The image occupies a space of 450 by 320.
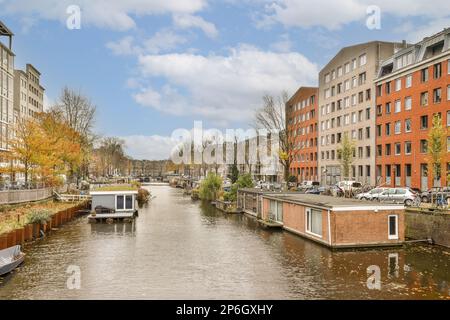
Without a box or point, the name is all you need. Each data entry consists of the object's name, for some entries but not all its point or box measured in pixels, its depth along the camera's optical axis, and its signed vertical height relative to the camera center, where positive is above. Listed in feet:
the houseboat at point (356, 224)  100.32 -12.53
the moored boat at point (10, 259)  75.05 -16.04
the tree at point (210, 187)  260.62 -9.75
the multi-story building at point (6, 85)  236.96 +48.47
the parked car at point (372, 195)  147.20 -8.10
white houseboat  163.43 -12.47
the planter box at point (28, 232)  109.29 -15.68
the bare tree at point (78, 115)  254.27 +33.38
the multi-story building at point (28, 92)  317.22 +62.79
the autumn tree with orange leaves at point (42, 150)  172.35 +8.81
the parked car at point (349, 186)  185.98 -6.42
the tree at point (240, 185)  215.31 -6.93
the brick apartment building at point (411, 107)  189.06 +31.00
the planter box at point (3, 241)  89.75 -14.79
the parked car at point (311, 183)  279.69 -7.69
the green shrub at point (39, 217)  117.70 -12.82
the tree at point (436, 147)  152.97 +8.72
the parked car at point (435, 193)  130.31 -7.35
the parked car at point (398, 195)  135.95 -7.85
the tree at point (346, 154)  218.59 +8.70
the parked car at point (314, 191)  202.89 -9.32
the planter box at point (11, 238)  94.43 -15.07
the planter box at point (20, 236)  101.04 -15.50
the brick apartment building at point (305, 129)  330.75 +33.43
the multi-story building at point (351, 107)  249.75 +41.57
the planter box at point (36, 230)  117.29 -16.36
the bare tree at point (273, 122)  247.91 +28.50
